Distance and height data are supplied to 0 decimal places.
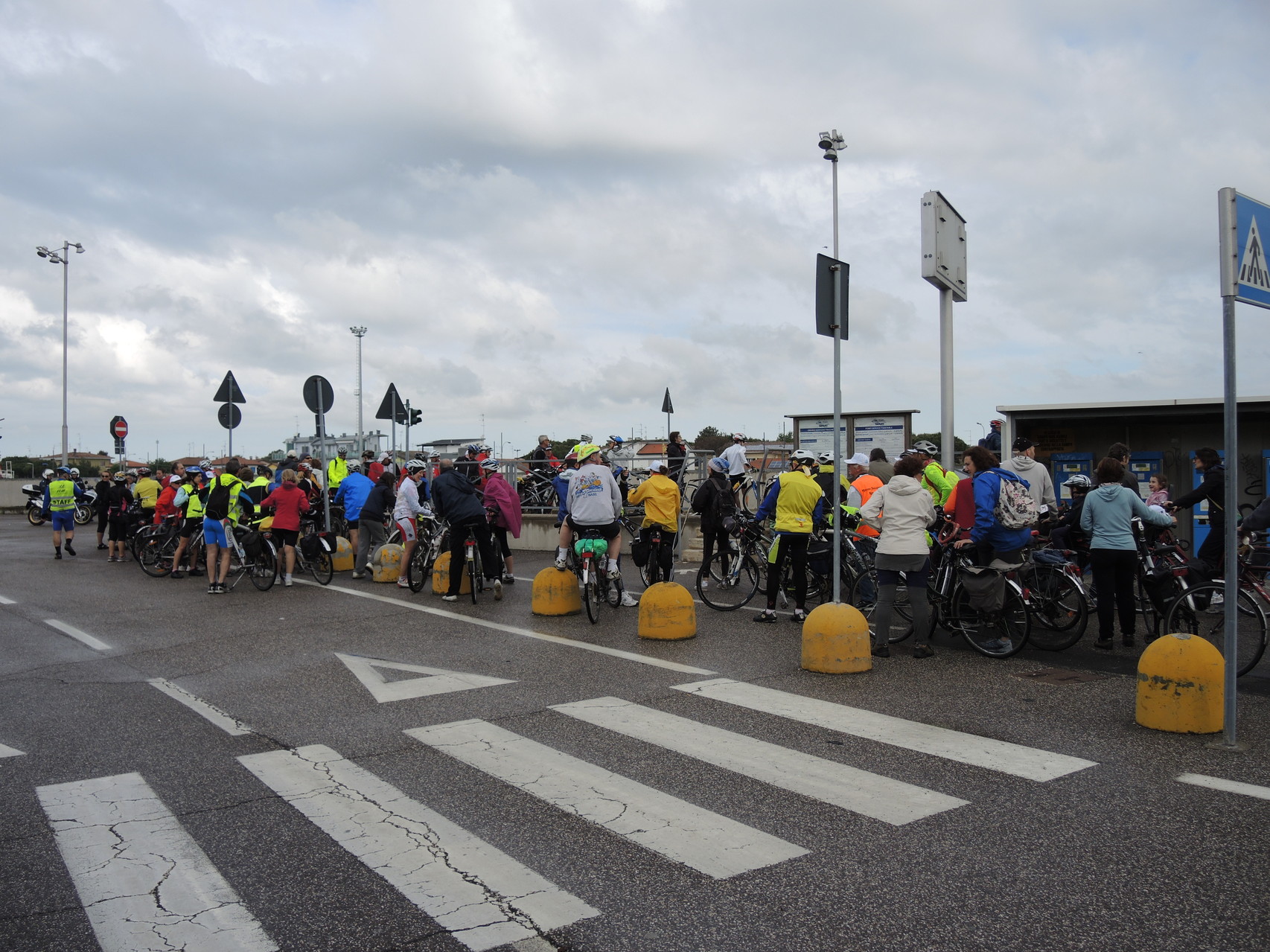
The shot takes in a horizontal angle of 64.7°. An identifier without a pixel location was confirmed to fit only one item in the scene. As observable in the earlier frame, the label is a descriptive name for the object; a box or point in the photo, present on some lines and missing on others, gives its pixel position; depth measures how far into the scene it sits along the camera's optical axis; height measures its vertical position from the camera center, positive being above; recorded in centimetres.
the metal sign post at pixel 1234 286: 551 +108
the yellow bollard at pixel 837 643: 798 -129
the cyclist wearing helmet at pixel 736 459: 1548 +35
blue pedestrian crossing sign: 549 +128
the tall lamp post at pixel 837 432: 858 +43
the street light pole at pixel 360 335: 5216 +768
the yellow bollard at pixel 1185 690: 607 -128
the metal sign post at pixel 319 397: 1702 +145
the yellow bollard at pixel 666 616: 957 -128
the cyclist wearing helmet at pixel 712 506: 1218 -30
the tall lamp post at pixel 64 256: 3834 +873
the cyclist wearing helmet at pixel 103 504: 1995 -43
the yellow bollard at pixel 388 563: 1498 -122
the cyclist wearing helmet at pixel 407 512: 1415 -43
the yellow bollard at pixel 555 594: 1123 -127
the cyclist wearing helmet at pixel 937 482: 1137 +0
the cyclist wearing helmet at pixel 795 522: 1016 -41
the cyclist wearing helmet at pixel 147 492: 1977 -19
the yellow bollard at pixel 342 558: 1650 -126
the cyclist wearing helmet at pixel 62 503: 1917 -40
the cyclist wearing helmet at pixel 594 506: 1099 -27
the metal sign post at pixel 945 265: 1128 +250
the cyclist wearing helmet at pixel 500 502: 1330 -26
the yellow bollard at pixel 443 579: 1334 -130
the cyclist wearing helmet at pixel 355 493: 1653 -17
